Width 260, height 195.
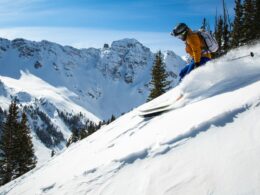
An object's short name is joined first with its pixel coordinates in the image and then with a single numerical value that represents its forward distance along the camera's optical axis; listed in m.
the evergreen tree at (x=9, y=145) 30.81
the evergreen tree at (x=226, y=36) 39.72
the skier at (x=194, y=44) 10.91
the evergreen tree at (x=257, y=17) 36.06
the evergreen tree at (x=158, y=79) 36.62
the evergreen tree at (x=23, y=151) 31.91
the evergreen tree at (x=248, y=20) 36.13
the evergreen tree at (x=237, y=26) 36.03
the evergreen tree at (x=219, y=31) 43.66
